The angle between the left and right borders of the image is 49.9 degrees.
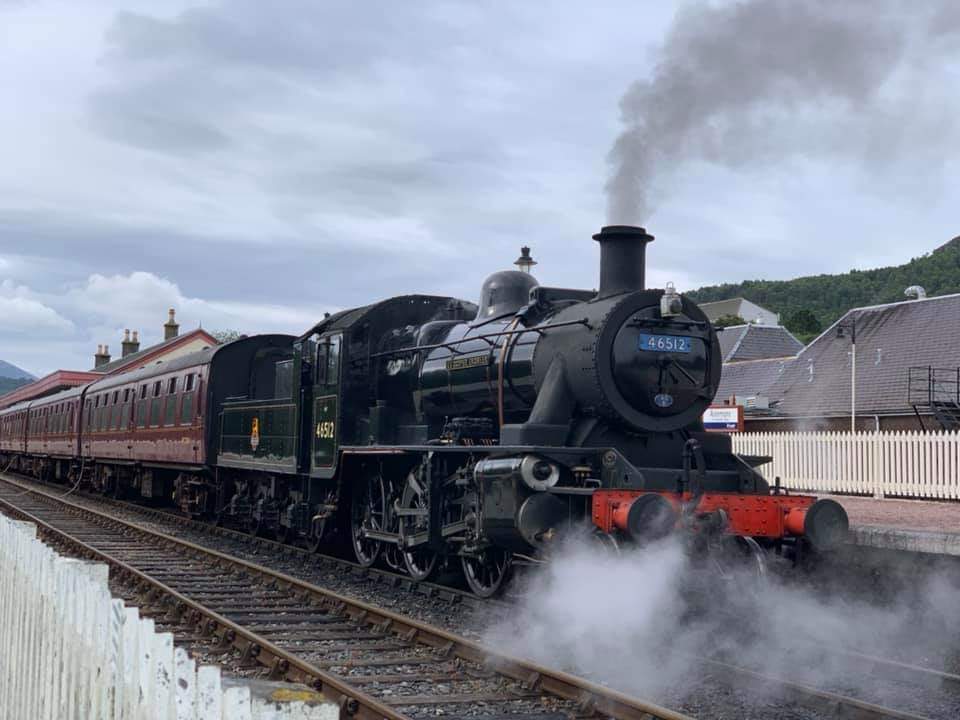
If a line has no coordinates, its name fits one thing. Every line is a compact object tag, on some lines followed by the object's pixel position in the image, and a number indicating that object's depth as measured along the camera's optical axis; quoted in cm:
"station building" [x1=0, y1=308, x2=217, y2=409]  5109
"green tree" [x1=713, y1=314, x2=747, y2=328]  7883
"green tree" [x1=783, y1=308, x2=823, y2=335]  7969
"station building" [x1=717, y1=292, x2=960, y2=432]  2567
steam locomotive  833
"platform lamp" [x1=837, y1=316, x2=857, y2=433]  2488
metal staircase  2395
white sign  1859
